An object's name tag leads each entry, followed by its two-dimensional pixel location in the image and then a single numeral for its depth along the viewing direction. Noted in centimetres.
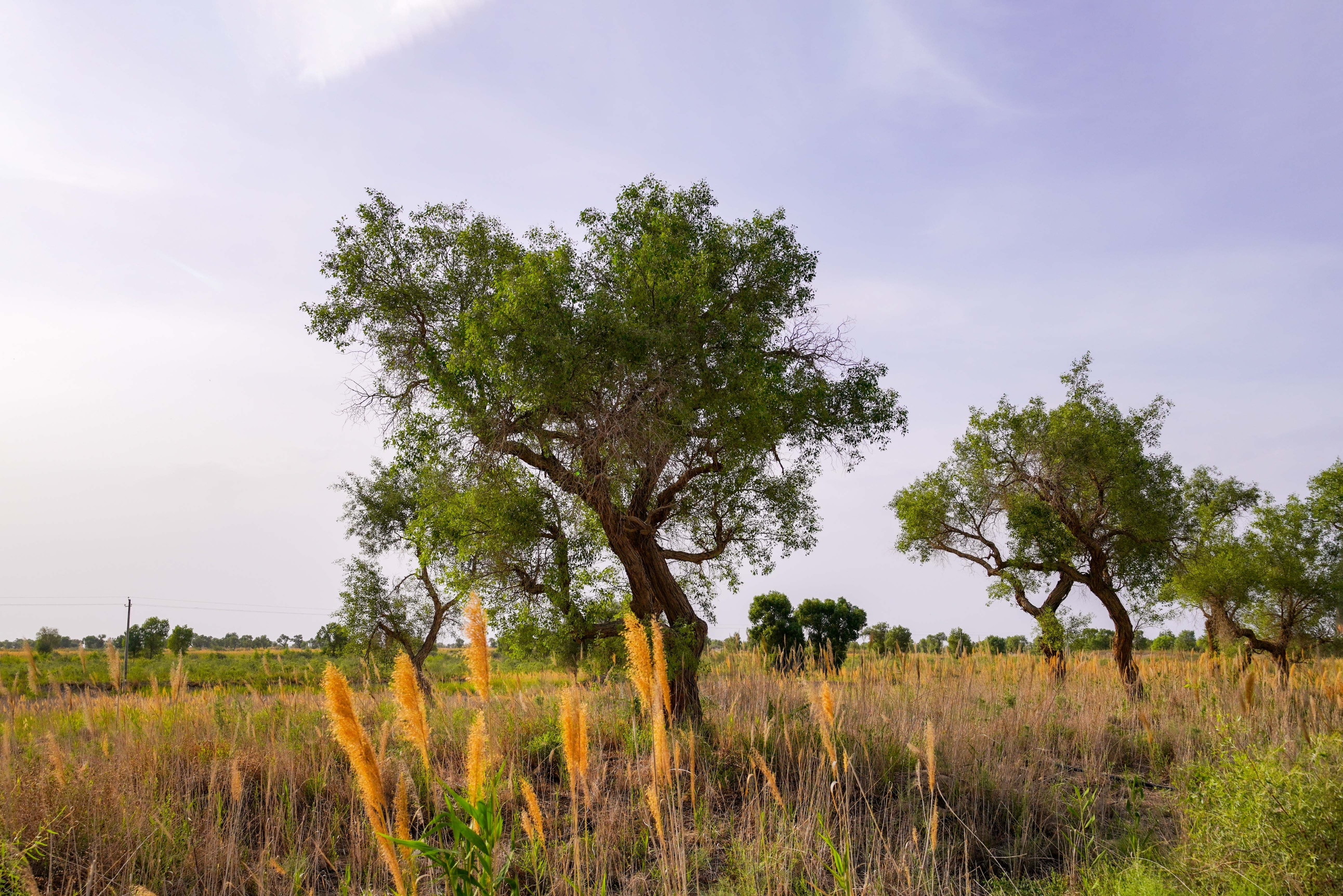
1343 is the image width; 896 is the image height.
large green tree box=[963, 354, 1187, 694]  1756
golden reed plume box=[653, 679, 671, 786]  272
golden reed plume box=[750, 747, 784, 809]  338
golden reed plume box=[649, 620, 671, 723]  277
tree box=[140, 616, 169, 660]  3233
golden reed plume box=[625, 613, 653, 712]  272
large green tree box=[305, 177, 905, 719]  941
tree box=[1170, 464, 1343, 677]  1831
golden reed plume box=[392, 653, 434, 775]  227
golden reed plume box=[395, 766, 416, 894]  232
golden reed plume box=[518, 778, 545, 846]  261
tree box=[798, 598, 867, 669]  3228
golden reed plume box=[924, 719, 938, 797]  340
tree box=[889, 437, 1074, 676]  1919
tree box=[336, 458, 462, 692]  2236
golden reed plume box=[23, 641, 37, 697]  677
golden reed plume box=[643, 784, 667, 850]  273
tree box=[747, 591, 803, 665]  3006
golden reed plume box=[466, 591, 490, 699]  246
